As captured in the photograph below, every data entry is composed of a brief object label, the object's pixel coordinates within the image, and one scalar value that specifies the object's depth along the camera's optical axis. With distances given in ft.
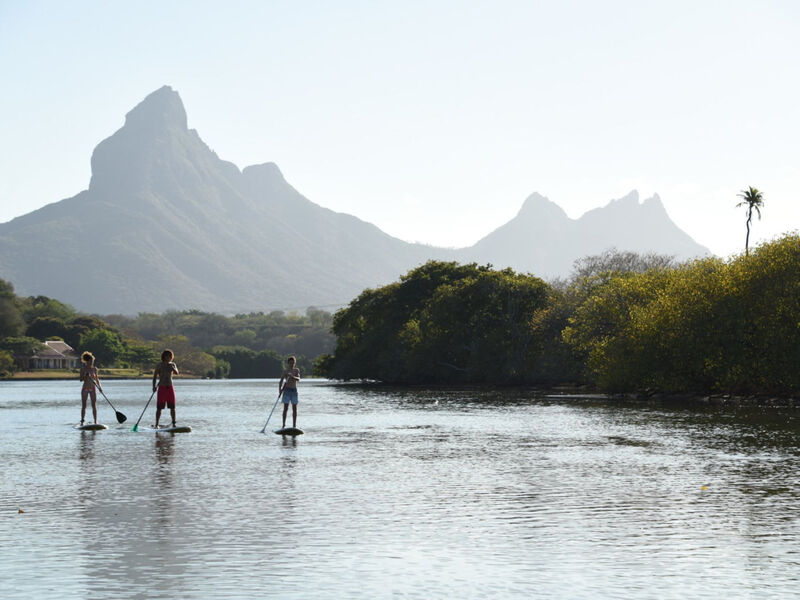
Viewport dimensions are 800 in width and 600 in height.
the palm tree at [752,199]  379.35
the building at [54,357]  601.62
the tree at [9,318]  604.08
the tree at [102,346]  632.79
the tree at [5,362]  544.13
